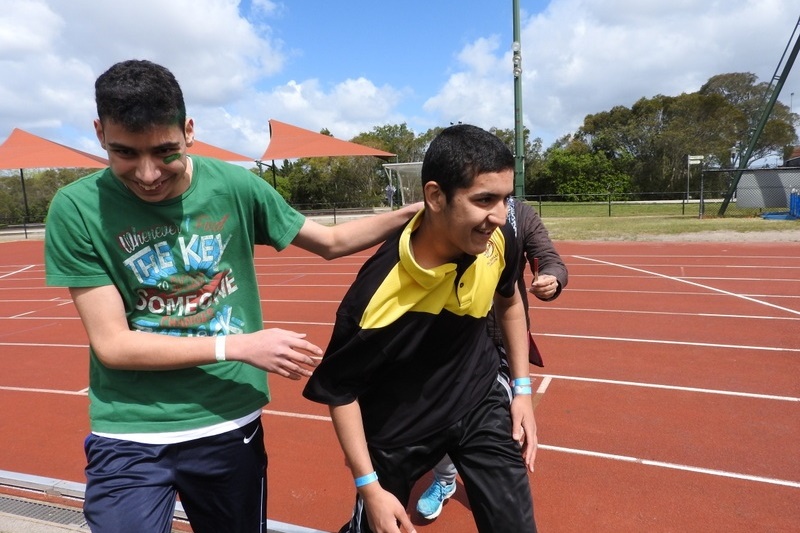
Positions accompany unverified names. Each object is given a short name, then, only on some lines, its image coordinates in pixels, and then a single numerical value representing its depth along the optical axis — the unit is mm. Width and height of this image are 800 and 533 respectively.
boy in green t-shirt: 1470
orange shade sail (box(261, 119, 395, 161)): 27000
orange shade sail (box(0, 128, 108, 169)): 25297
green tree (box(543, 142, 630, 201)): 42844
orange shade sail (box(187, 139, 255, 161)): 26453
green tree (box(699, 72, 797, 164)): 42469
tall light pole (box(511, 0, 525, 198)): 10991
